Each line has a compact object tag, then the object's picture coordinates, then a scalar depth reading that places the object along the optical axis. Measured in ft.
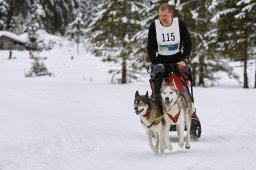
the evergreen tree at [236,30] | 76.33
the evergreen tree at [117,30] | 93.61
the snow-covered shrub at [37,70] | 123.36
